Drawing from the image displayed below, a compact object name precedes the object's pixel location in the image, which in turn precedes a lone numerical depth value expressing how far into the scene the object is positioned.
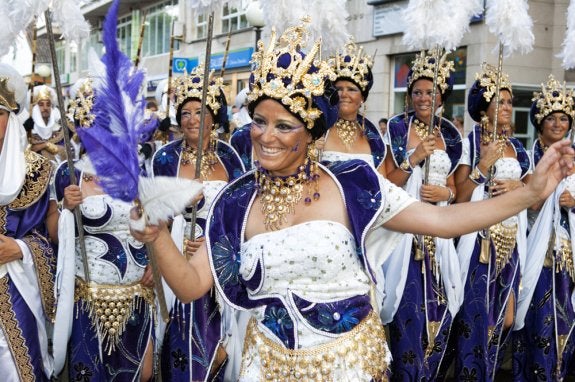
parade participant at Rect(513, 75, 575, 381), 5.54
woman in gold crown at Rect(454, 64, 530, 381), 5.41
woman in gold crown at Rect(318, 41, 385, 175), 5.14
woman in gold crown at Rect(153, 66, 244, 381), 4.76
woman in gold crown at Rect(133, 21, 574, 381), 2.71
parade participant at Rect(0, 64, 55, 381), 3.91
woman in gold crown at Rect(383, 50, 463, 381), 5.17
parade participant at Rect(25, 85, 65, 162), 8.98
